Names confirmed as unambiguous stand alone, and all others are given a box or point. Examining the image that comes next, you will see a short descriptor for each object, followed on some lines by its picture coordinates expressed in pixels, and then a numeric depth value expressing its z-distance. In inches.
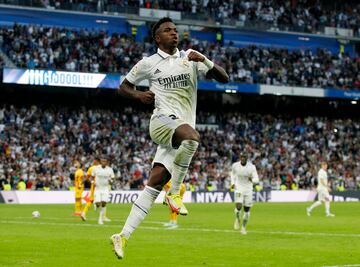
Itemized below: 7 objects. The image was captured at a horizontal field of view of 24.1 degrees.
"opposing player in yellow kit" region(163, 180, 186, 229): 1139.3
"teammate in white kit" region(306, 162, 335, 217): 1555.1
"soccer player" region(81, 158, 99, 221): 1267.2
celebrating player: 438.0
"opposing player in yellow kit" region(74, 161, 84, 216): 1374.3
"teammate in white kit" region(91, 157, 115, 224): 1232.8
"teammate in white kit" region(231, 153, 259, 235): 1080.2
